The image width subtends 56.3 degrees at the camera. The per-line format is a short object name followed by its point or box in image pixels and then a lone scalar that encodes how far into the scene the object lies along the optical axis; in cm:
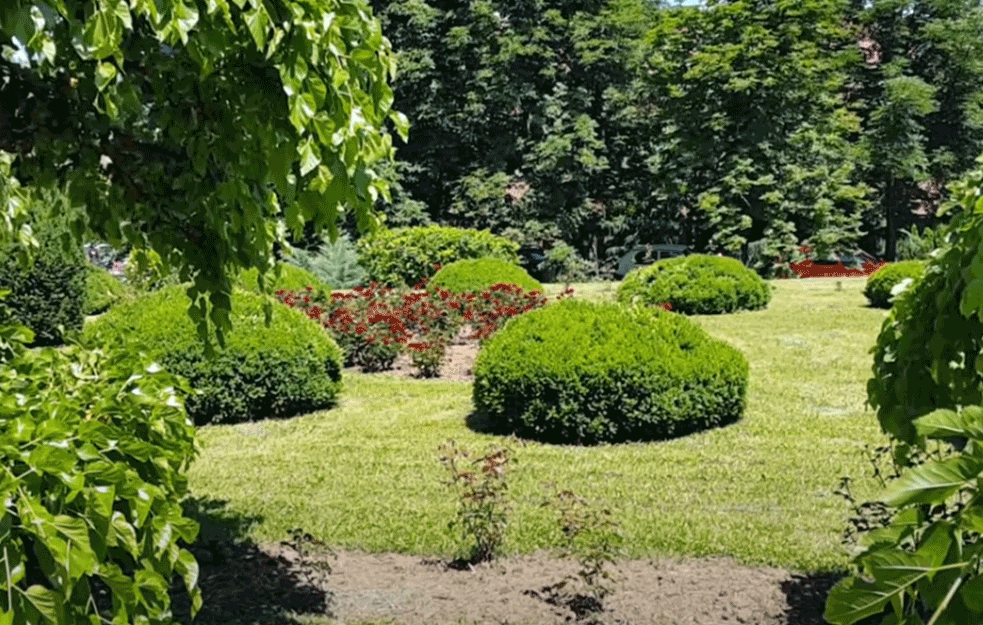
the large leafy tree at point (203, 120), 240
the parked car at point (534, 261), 2855
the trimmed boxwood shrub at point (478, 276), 1510
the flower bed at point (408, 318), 1097
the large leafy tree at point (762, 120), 2594
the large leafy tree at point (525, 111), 2983
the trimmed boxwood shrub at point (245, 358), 847
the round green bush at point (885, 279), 1470
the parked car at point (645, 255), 3083
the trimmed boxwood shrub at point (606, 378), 745
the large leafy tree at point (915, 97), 2995
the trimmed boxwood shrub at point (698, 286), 1494
